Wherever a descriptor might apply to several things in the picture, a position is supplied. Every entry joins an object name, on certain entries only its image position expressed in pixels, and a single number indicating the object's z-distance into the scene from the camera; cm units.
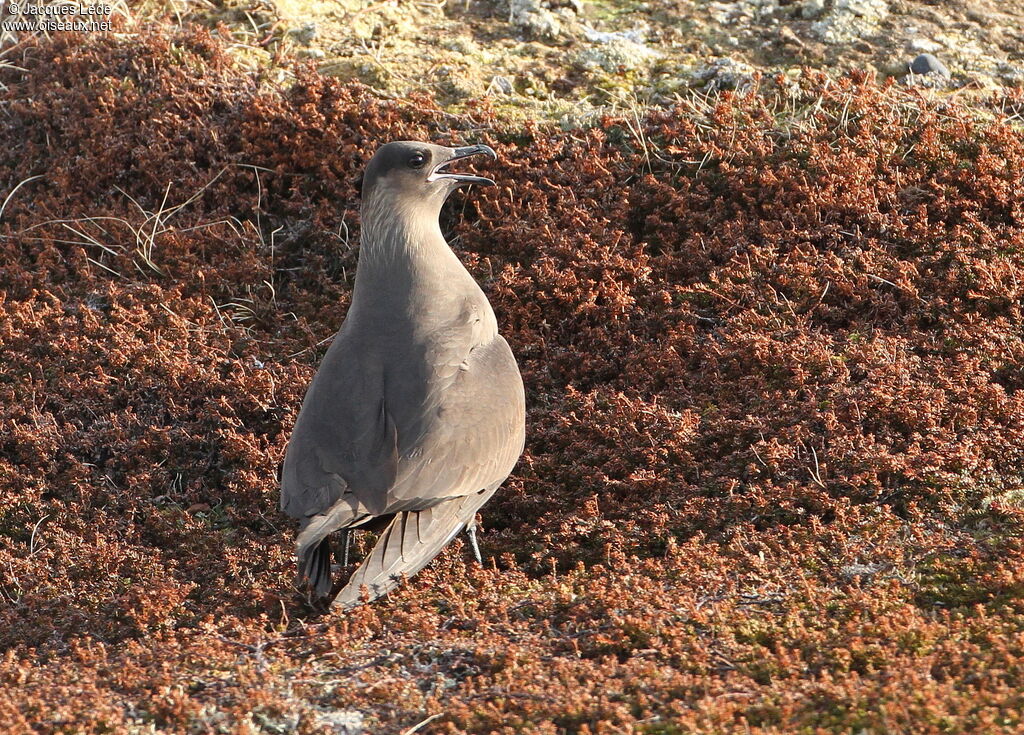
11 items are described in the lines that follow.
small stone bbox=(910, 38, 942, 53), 1822
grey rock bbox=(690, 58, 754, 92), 1753
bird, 1116
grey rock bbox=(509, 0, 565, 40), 1955
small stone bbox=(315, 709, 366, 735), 909
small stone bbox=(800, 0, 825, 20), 1920
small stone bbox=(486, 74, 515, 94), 1820
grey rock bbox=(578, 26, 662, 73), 1873
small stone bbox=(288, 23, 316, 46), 1927
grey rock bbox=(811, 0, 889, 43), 1873
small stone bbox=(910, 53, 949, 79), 1767
